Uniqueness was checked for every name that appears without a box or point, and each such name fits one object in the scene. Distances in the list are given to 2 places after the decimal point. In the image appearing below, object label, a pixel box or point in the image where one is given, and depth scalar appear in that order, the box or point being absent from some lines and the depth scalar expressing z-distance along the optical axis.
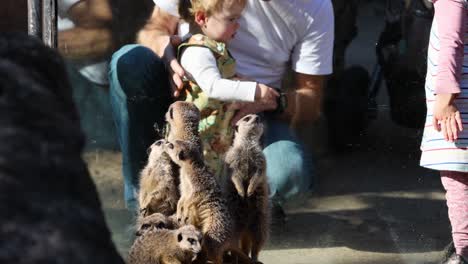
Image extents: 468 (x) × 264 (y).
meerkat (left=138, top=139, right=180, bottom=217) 6.57
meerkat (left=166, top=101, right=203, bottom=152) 6.74
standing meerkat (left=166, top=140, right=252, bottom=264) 6.36
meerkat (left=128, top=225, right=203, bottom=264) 6.12
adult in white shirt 8.20
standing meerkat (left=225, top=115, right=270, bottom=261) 6.68
